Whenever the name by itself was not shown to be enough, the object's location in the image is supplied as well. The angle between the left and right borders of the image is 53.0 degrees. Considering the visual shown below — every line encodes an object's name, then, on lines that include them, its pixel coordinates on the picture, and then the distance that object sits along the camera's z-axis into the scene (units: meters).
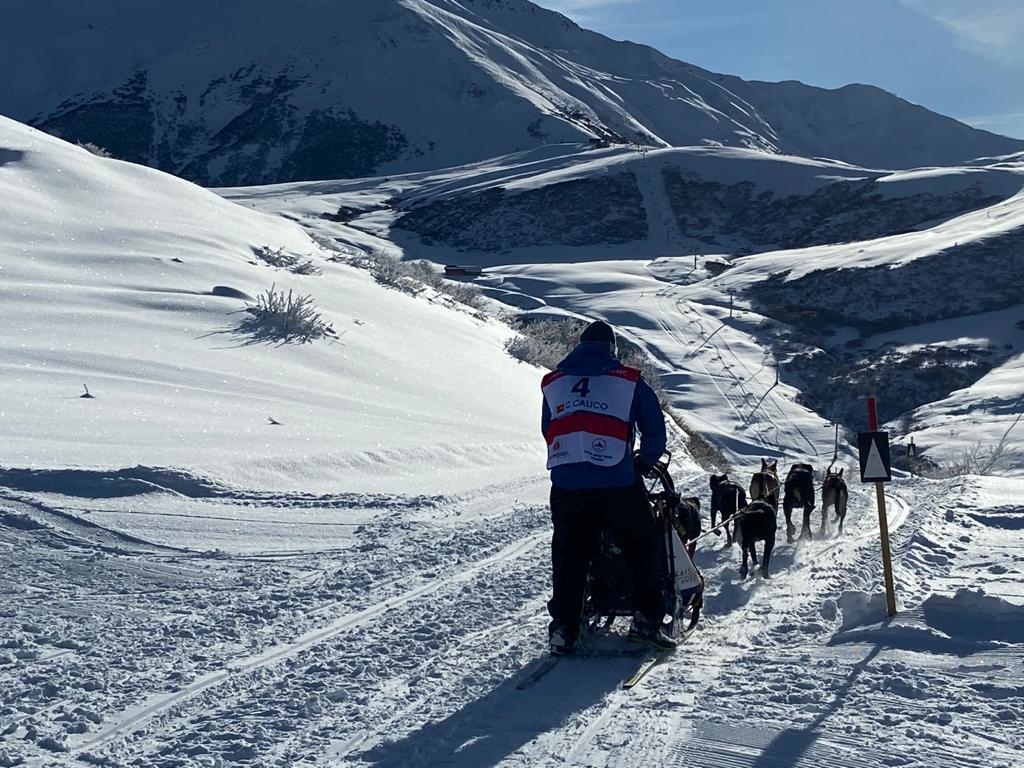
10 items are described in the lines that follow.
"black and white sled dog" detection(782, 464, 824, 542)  10.49
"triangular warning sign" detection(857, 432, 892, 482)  6.48
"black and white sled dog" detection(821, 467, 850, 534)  11.13
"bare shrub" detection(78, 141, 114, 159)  29.14
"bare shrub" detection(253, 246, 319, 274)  22.06
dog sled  6.04
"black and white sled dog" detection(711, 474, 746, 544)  10.04
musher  5.55
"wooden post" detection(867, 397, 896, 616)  6.25
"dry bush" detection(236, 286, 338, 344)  16.02
